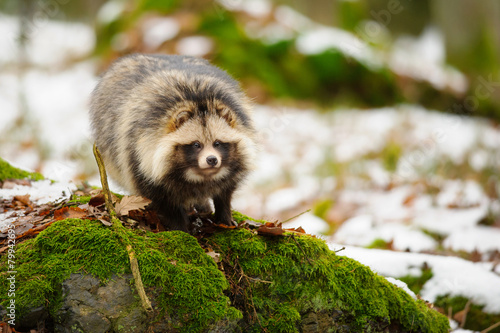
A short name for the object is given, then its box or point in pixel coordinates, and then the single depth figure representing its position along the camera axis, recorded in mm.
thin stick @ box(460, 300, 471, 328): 9970
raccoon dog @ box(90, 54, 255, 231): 7861
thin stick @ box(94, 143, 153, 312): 6195
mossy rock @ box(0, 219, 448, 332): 6281
